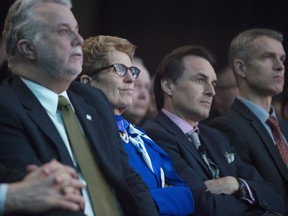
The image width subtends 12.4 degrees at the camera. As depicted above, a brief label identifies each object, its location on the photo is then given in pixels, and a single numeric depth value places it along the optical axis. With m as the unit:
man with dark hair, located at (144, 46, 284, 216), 7.08
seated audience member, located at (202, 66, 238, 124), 10.83
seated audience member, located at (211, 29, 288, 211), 8.25
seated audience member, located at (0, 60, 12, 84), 6.70
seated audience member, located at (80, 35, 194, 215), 6.61
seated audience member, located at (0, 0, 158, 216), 5.35
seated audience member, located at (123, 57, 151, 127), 10.14
